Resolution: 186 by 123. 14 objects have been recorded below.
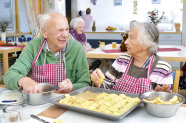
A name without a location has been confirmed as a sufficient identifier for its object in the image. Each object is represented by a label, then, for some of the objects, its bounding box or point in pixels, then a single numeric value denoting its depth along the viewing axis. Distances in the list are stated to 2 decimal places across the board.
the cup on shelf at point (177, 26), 6.43
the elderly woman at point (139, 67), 1.72
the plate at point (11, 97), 1.36
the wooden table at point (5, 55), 3.85
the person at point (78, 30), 4.52
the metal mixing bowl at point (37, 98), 1.29
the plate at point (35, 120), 1.07
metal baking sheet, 1.07
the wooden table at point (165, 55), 2.94
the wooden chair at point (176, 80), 1.66
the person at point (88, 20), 7.33
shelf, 5.63
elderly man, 1.83
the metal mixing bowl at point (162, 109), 1.09
